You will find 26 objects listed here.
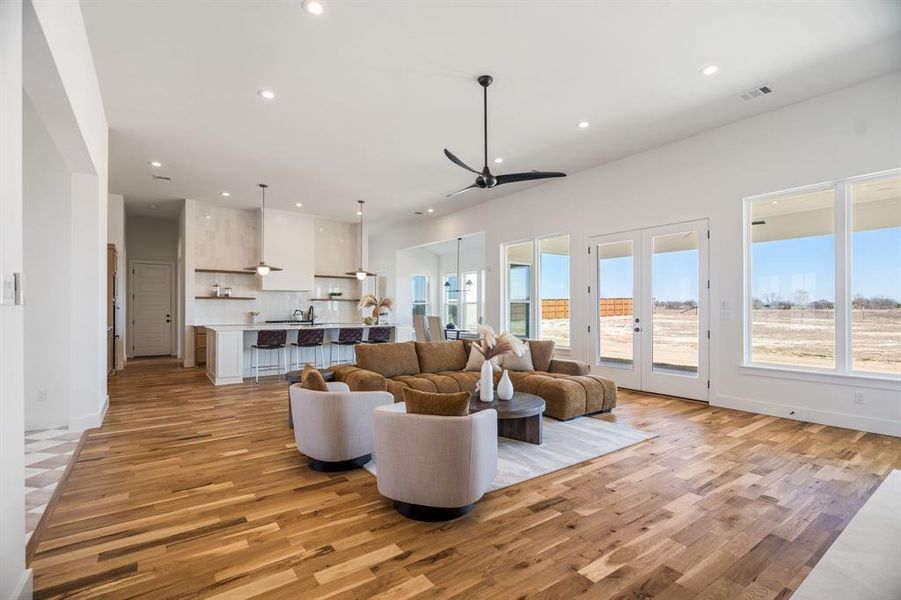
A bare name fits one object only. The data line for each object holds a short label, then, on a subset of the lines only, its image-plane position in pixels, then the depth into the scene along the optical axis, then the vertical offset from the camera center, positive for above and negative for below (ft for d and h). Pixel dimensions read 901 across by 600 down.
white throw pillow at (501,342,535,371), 17.99 -2.66
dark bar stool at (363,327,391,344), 29.03 -2.39
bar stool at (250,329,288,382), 23.79 -2.18
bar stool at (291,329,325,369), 25.40 -2.28
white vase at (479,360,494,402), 12.85 -2.47
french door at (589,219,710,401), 18.61 -0.42
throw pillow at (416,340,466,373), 17.98 -2.41
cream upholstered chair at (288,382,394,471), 10.50 -3.15
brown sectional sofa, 15.23 -2.95
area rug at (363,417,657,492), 10.80 -4.31
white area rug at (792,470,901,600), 6.42 -4.36
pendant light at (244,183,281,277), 26.50 +2.04
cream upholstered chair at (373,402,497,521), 8.07 -3.11
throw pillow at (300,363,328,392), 10.92 -2.08
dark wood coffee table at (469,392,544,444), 11.81 -3.15
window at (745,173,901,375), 14.01 +0.80
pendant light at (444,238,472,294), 39.66 +1.33
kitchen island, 22.59 -2.80
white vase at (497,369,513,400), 13.02 -2.71
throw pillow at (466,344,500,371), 18.24 -2.61
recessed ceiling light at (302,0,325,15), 10.03 +7.00
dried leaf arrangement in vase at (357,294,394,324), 28.81 -0.17
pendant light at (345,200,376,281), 30.68 +1.92
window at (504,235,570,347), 24.73 +0.72
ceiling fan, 14.23 +4.14
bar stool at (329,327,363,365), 27.22 -2.32
